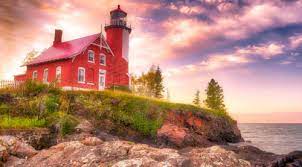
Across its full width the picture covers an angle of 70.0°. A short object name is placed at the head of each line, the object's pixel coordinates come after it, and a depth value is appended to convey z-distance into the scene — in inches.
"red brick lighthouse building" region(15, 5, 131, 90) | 1076.4
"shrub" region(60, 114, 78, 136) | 564.8
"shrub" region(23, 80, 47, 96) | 749.4
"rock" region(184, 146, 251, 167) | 170.2
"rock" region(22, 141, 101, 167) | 195.0
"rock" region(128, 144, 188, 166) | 172.7
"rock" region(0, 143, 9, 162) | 312.4
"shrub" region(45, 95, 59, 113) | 667.6
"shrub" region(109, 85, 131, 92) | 1134.1
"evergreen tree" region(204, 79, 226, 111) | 1976.7
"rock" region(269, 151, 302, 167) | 363.5
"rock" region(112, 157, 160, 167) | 168.1
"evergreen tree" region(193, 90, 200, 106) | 2255.2
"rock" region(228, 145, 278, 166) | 552.4
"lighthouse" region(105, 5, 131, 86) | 1237.7
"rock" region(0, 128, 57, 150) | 491.9
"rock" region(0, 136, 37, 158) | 334.4
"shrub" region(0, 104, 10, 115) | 648.6
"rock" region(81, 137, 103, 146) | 259.2
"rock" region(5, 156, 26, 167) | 285.1
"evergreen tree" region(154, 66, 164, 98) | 1927.4
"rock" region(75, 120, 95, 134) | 586.8
